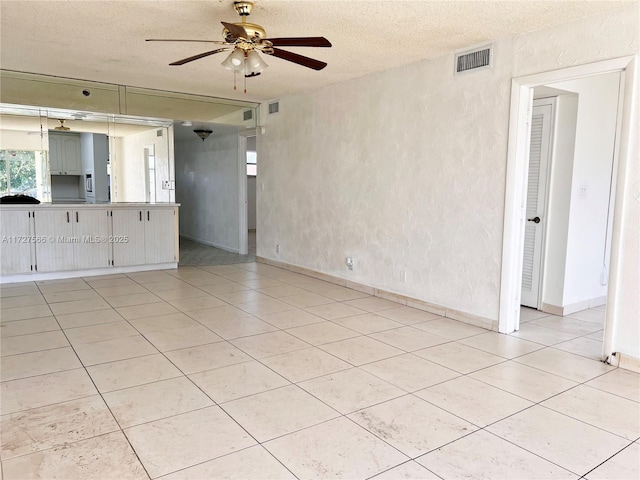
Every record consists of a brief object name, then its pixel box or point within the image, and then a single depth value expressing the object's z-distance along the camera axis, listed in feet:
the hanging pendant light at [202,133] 25.69
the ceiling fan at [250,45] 9.80
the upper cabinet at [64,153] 19.91
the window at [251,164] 41.55
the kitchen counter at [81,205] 18.53
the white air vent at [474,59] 13.30
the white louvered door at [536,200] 15.31
